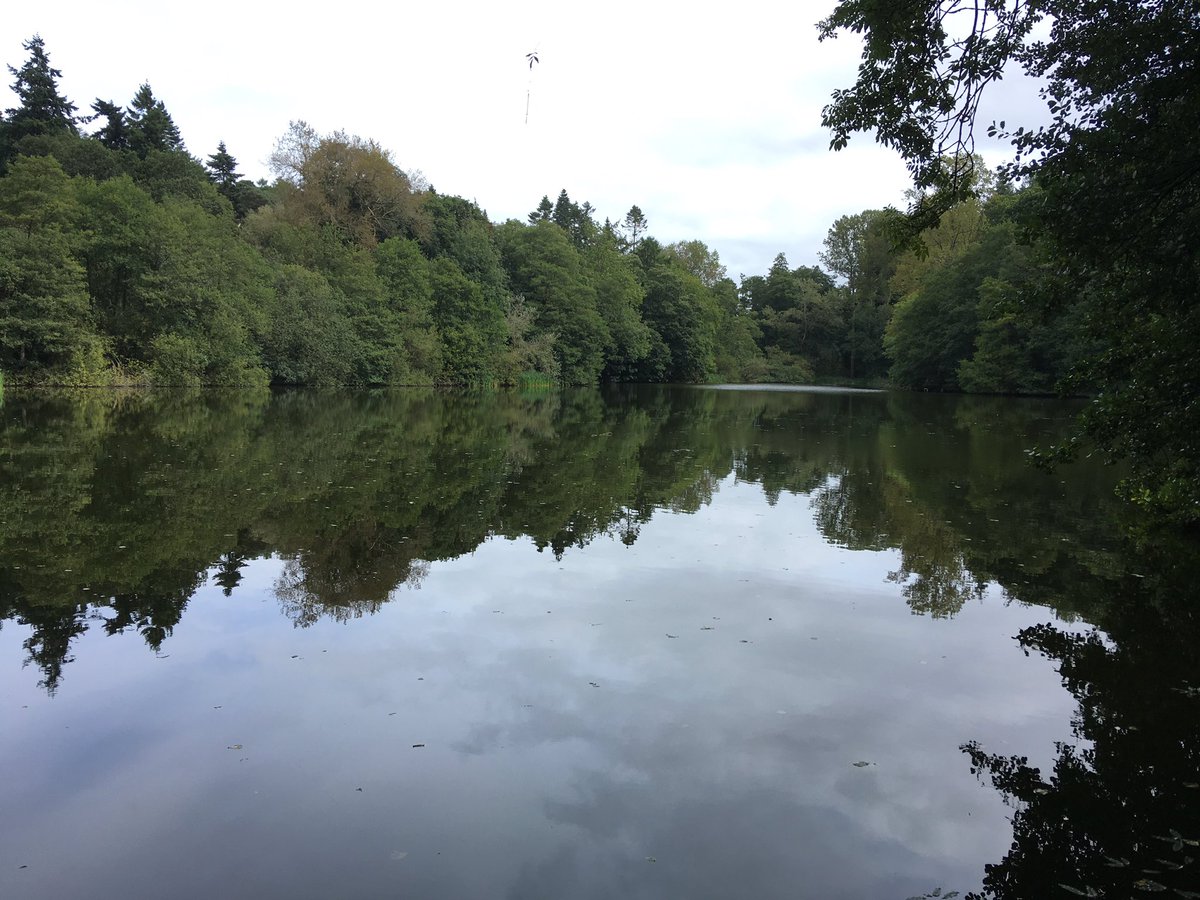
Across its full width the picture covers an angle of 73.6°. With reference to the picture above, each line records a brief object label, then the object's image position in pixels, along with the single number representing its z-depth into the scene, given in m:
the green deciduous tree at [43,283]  31.91
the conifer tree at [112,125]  52.69
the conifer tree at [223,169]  63.00
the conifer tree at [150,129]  52.50
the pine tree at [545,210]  95.69
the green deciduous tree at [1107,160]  6.11
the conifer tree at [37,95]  49.78
